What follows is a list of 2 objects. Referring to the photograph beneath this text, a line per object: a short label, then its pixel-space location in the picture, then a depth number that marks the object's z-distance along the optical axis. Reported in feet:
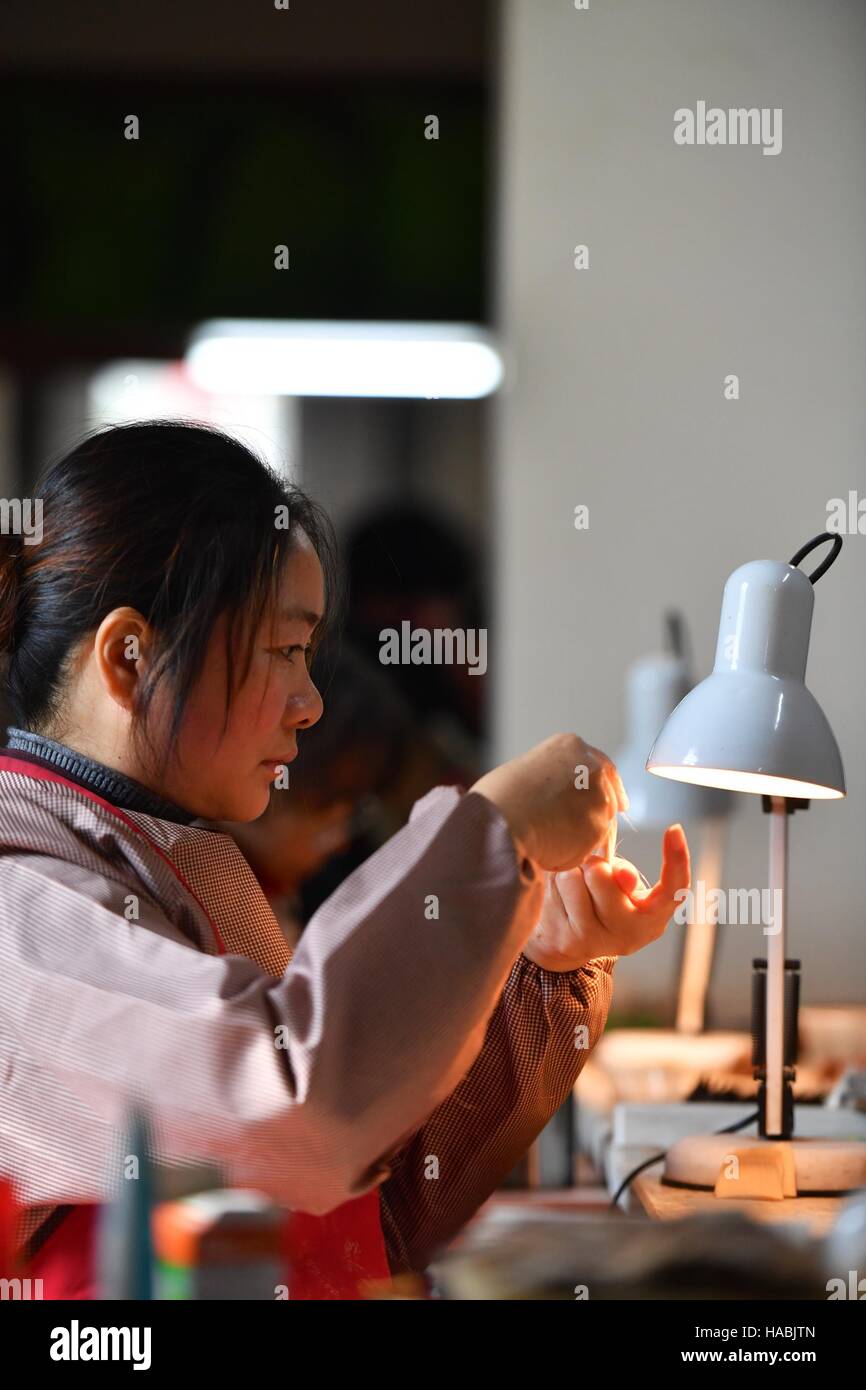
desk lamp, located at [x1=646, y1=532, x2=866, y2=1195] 7.93
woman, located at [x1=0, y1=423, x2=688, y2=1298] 7.04
